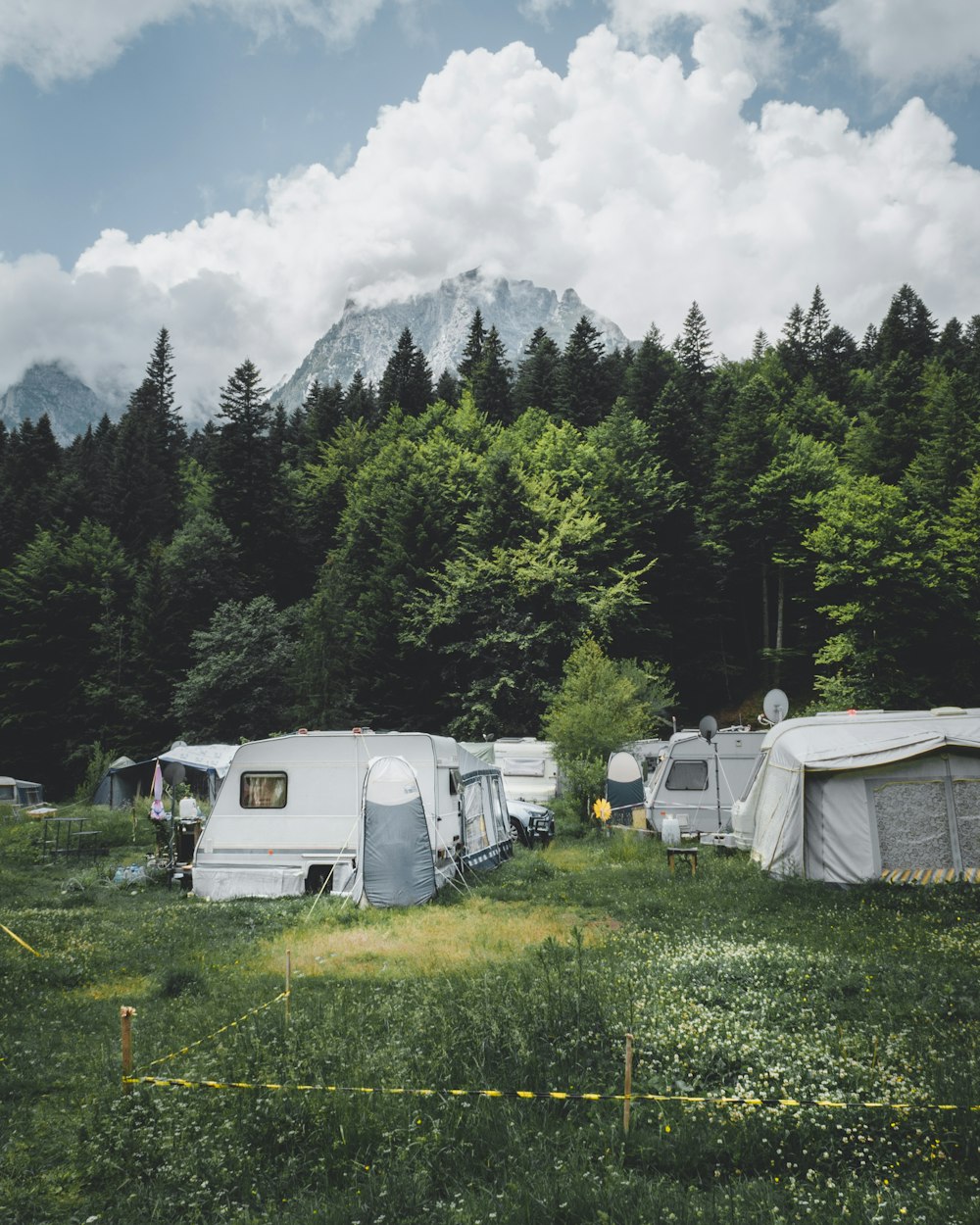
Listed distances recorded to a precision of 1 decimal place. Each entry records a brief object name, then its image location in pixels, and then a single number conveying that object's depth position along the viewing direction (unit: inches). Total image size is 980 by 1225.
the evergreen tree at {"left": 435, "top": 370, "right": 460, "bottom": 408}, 2660.9
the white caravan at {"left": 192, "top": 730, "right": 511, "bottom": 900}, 575.2
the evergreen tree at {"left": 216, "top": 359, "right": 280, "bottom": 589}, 2075.5
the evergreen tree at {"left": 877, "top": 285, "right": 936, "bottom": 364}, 2436.0
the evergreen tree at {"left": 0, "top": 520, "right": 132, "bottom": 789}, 1861.5
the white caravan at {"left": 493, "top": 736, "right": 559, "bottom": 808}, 1095.0
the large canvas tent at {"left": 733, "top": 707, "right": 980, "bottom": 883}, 520.1
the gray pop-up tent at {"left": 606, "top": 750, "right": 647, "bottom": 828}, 962.1
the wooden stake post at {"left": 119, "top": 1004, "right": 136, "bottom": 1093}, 219.9
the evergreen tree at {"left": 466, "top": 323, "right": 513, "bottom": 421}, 2374.5
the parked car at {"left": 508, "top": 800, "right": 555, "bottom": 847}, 863.7
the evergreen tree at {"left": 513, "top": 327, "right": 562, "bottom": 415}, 2426.2
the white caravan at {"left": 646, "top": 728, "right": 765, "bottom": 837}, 786.2
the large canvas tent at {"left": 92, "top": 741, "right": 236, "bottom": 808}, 1115.9
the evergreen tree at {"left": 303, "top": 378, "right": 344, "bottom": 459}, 2630.4
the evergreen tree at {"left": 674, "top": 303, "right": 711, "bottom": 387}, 2485.2
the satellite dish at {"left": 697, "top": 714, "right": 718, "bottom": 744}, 751.1
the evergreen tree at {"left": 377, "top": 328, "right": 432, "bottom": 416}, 2635.3
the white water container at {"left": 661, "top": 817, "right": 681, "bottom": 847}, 718.5
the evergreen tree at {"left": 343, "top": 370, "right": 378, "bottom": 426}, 2746.1
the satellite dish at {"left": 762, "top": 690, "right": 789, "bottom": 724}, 730.2
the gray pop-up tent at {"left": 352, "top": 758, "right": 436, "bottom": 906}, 523.8
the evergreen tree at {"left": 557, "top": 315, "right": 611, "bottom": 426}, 2272.4
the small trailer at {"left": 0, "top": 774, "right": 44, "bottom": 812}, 1483.8
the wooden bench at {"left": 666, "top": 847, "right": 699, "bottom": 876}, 595.7
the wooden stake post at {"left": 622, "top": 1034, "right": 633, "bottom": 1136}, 196.4
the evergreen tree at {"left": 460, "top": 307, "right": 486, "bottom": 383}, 2743.6
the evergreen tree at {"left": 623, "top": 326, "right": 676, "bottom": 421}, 2188.7
